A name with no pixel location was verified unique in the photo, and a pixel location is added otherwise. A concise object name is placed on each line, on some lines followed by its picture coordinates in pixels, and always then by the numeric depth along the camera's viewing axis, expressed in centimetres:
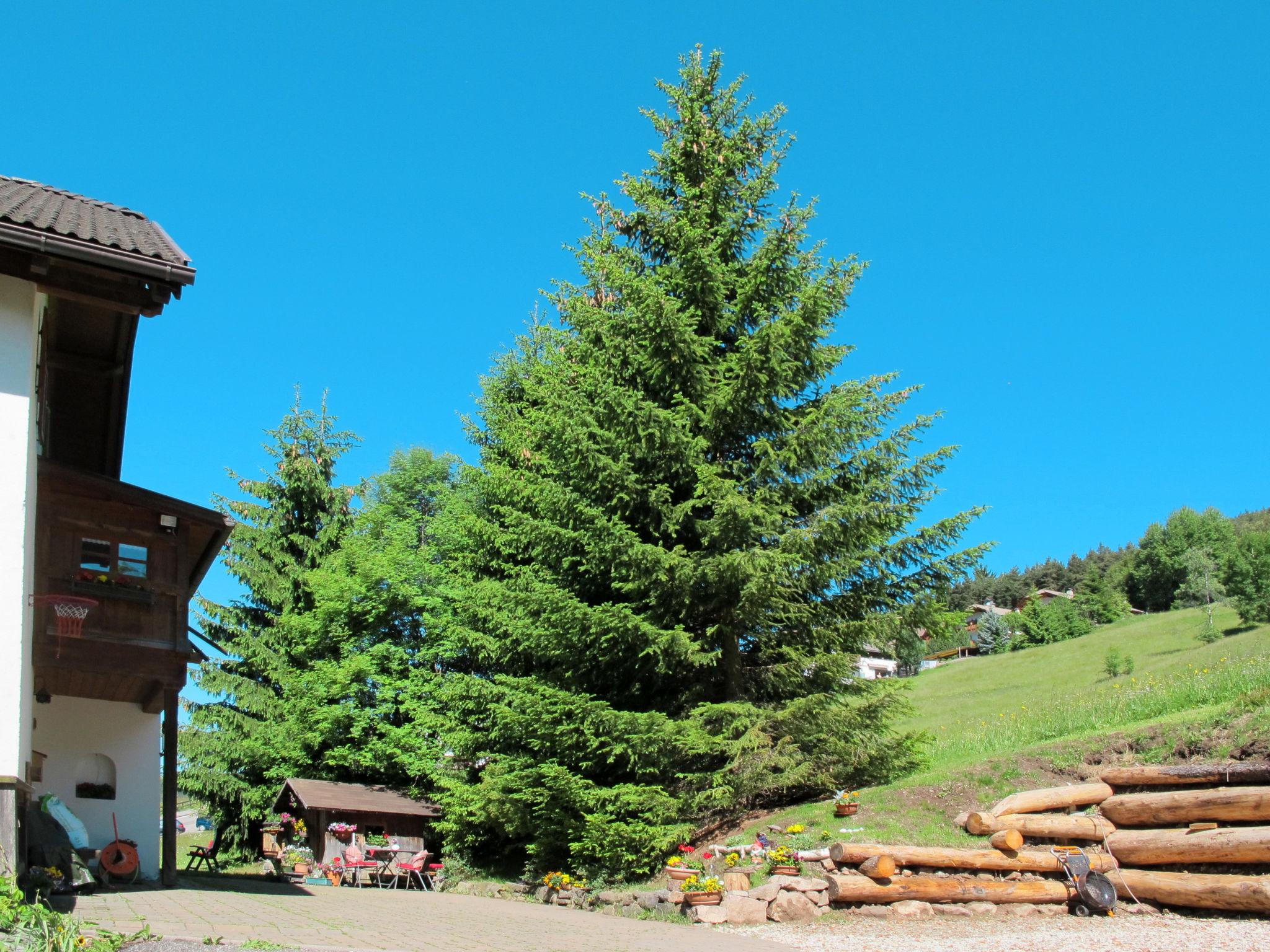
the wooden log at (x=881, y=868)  1211
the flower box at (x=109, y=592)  1428
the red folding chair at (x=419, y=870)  2266
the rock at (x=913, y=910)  1194
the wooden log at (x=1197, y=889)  1110
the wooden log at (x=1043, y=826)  1300
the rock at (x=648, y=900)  1375
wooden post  1619
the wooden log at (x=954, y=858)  1235
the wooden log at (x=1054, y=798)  1338
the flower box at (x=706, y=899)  1280
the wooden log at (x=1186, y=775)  1270
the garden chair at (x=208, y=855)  2638
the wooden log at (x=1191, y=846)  1171
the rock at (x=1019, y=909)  1200
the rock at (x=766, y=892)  1266
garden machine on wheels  1195
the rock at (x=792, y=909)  1225
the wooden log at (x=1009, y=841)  1245
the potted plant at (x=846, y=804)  1397
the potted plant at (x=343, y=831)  2469
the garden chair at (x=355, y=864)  2327
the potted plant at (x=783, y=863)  1281
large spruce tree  1536
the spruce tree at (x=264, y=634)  3019
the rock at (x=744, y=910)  1252
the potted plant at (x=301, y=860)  2505
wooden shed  2491
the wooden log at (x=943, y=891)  1211
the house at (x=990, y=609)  10875
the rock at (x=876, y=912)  1201
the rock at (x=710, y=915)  1264
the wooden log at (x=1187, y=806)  1224
